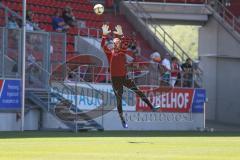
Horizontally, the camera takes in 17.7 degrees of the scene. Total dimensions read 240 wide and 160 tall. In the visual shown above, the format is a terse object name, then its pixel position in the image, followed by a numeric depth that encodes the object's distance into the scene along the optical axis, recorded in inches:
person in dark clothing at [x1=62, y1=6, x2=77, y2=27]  1262.3
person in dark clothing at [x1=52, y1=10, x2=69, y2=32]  1226.6
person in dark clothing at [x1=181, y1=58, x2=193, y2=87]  1291.6
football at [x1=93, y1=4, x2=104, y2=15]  939.1
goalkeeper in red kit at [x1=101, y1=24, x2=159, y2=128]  851.4
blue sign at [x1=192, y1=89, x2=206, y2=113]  1296.8
